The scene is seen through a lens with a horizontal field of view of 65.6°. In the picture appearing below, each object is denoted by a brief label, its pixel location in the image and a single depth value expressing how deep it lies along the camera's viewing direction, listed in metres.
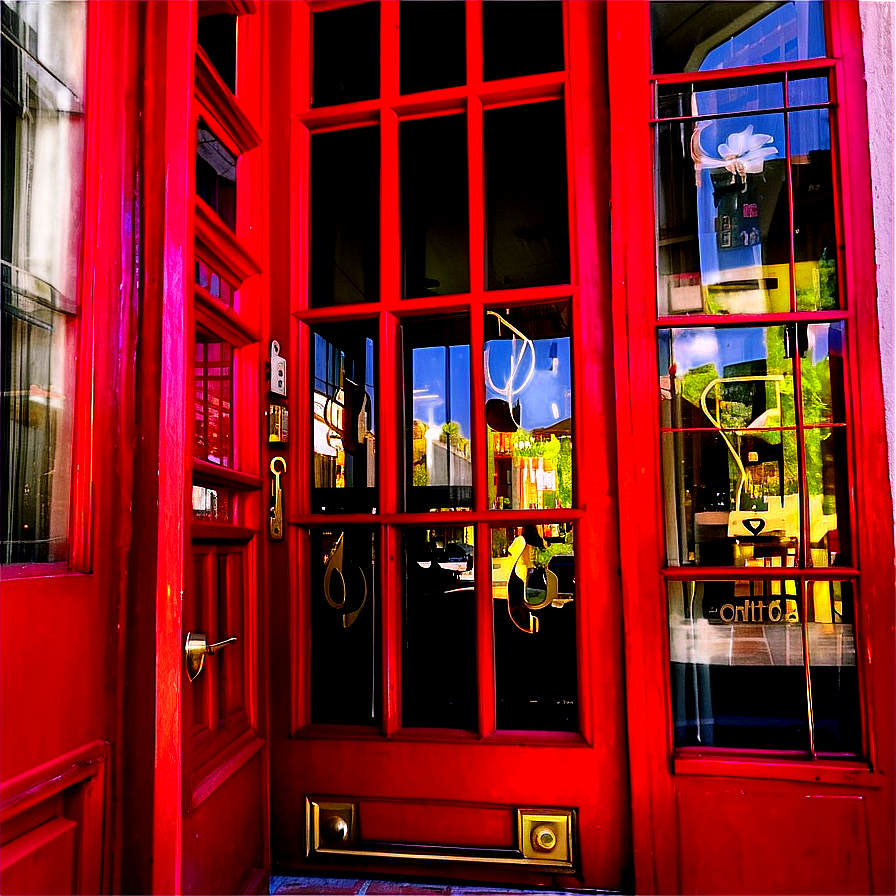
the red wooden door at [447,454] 1.54
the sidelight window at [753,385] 1.49
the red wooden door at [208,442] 1.17
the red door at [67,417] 1.07
